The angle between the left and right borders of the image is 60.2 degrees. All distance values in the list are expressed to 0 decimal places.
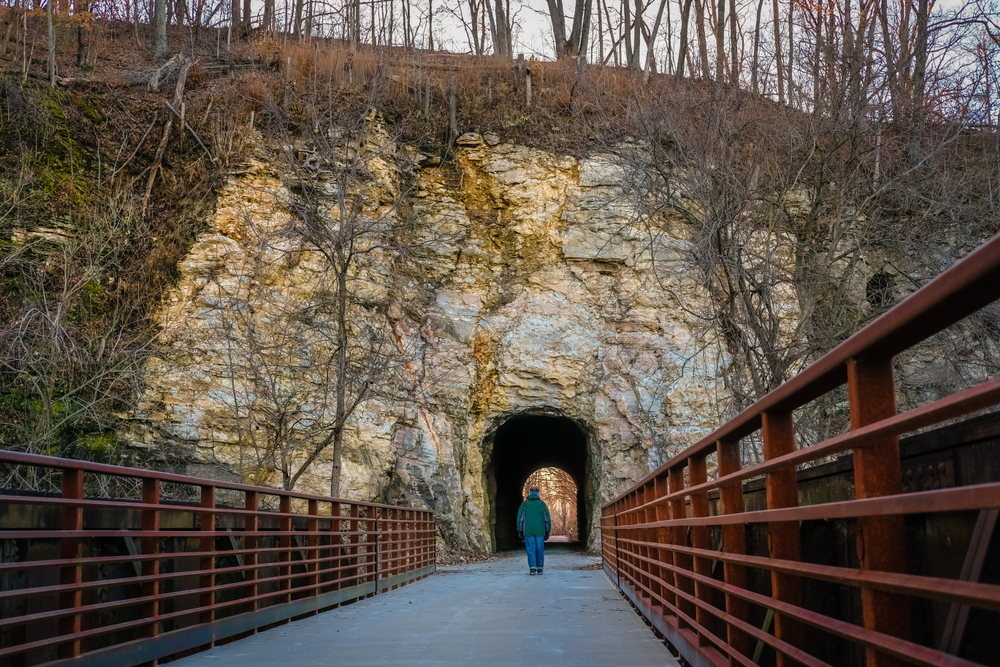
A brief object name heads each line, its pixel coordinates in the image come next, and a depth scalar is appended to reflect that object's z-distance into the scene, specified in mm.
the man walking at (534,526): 15992
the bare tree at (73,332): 16359
